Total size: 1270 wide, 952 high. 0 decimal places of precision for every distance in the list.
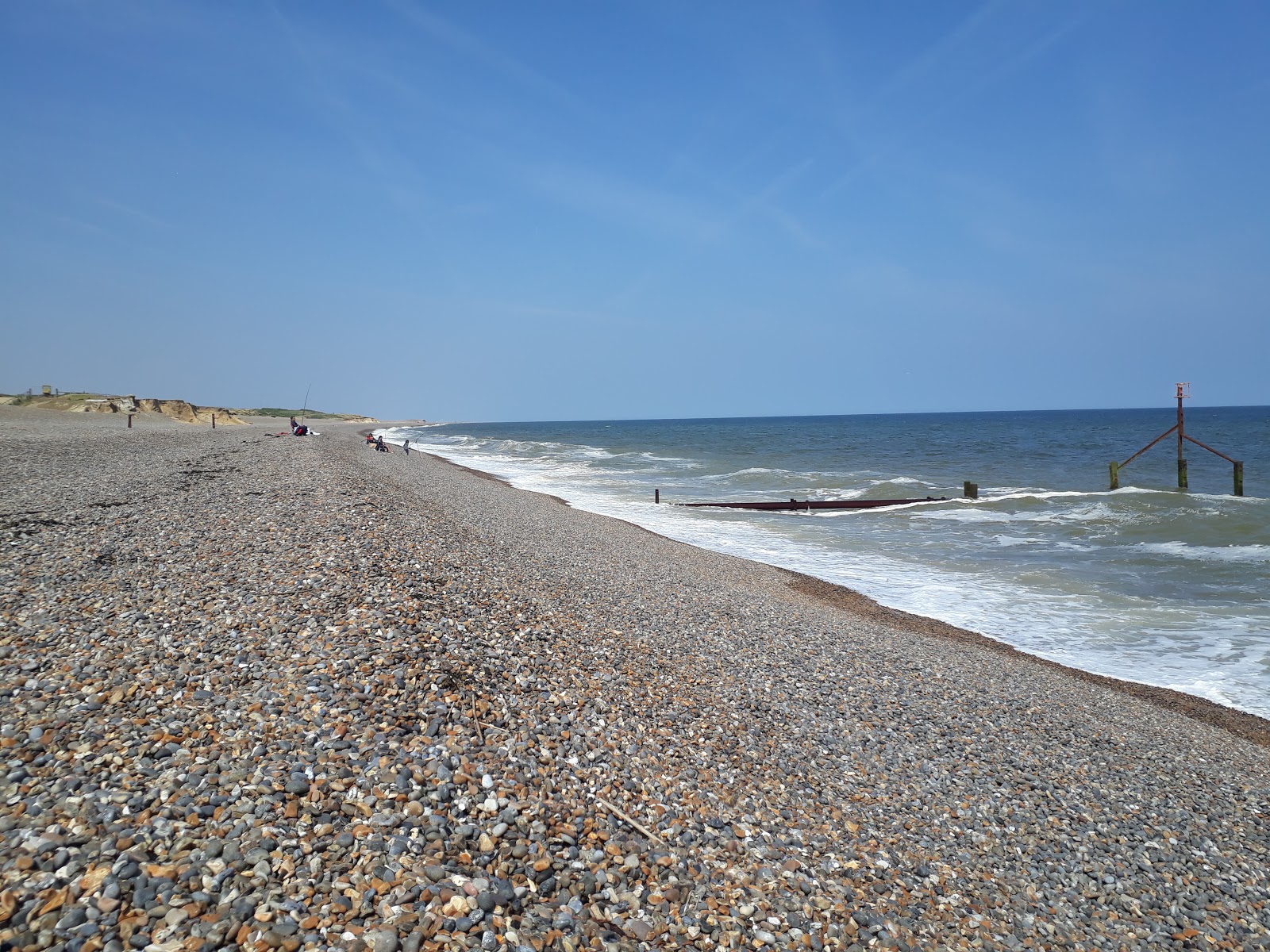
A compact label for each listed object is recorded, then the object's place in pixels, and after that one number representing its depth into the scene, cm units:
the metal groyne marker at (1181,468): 3008
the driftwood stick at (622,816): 445
